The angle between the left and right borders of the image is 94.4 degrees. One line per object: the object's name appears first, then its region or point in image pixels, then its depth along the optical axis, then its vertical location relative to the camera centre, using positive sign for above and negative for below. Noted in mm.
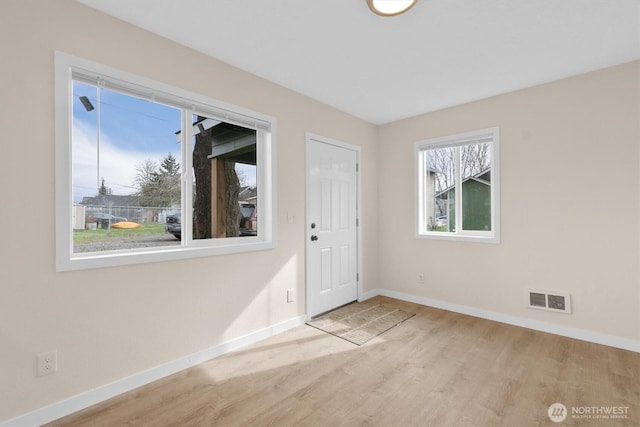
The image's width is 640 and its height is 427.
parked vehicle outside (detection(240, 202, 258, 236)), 2900 -43
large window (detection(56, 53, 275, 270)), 1900 +354
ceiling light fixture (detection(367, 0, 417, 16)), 1780 +1277
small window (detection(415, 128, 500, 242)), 3402 +344
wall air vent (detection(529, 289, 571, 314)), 2881 -876
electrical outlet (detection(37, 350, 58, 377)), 1713 -853
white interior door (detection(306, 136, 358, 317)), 3404 -130
